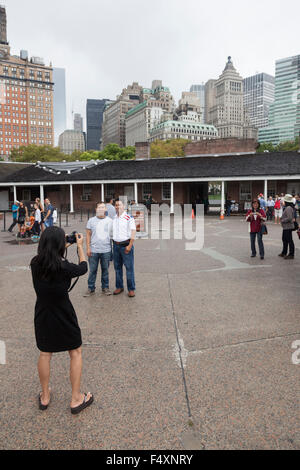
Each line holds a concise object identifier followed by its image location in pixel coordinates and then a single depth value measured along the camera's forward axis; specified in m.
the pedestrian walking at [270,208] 22.75
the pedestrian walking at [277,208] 21.61
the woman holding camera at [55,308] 2.88
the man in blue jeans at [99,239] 6.40
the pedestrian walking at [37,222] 14.26
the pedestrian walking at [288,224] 9.80
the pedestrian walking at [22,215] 14.35
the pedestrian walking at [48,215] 13.43
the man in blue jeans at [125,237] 6.27
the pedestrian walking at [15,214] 16.39
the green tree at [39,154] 62.69
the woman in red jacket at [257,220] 9.80
